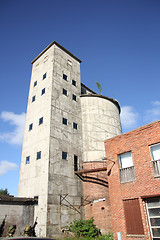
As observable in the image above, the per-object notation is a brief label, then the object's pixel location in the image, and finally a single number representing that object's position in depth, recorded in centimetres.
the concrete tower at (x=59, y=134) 2047
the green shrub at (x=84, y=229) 1825
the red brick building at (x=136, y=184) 1407
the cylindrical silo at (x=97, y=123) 2694
